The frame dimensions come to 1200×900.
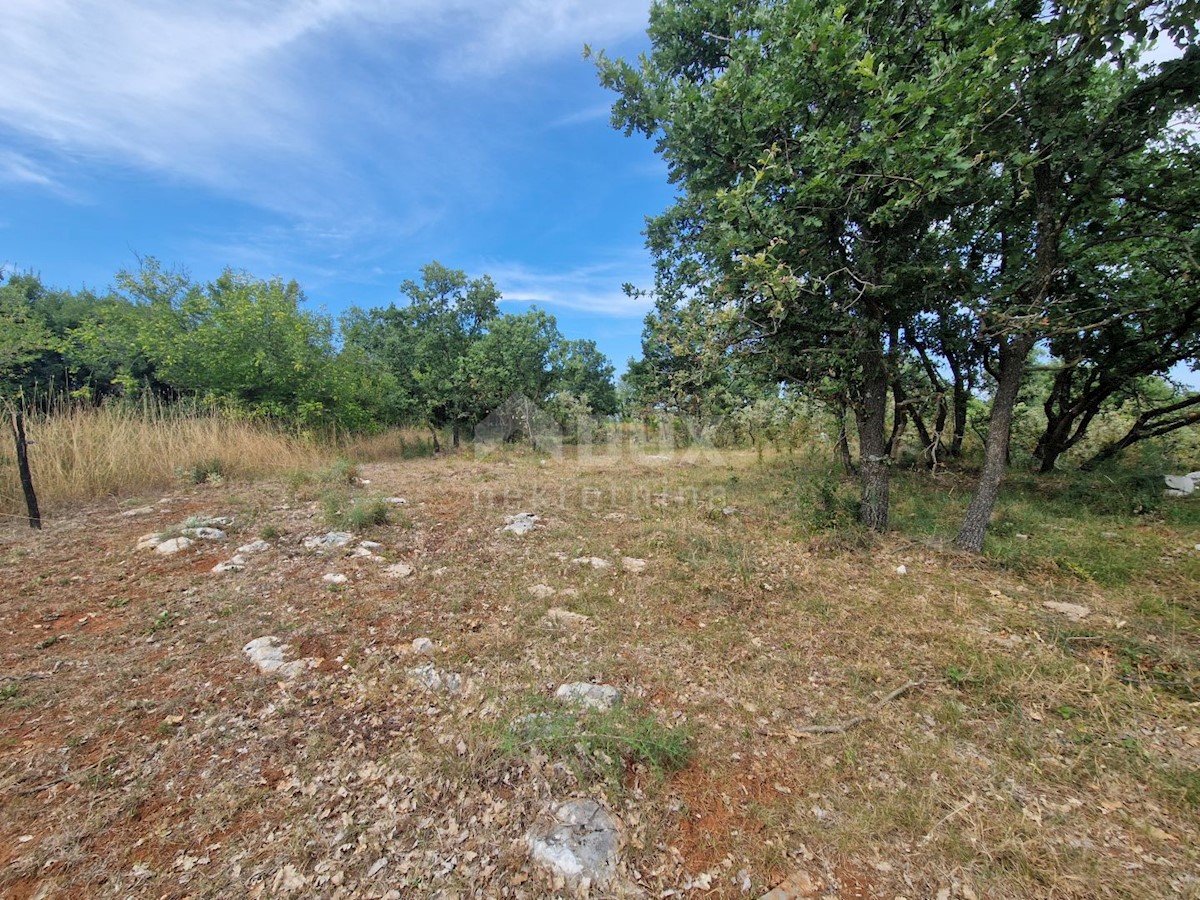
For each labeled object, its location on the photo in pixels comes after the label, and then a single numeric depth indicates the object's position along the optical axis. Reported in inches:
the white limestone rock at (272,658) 98.0
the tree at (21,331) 295.9
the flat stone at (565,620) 121.3
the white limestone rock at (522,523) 197.8
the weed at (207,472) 270.7
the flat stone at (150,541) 161.2
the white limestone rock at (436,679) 95.1
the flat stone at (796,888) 56.2
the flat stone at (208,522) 181.6
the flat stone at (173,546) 157.9
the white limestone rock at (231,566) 145.8
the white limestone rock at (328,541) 169.8
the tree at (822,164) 129.6
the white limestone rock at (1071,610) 120.3
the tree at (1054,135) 113.5
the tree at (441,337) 524.1
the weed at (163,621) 112.3
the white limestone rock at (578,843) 58.9
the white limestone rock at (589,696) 88.3
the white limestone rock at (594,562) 160.6
